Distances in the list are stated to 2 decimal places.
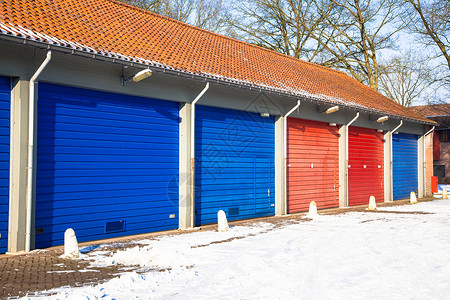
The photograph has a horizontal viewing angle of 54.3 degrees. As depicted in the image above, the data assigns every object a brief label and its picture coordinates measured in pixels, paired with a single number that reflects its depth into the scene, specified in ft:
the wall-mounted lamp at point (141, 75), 30.12
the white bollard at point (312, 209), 44.77
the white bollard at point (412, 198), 63.98
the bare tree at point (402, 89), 156.46
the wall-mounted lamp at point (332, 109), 49.24
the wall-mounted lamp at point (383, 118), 60.34
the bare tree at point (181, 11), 81.76
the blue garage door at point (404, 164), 69.26
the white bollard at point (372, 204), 52.80
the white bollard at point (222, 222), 33.63
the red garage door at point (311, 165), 48.08
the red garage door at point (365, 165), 58.54
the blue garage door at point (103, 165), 27.35
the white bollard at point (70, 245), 23.87
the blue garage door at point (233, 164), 38.01
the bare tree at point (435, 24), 86.58
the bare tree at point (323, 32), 97.14
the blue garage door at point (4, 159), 24.70
